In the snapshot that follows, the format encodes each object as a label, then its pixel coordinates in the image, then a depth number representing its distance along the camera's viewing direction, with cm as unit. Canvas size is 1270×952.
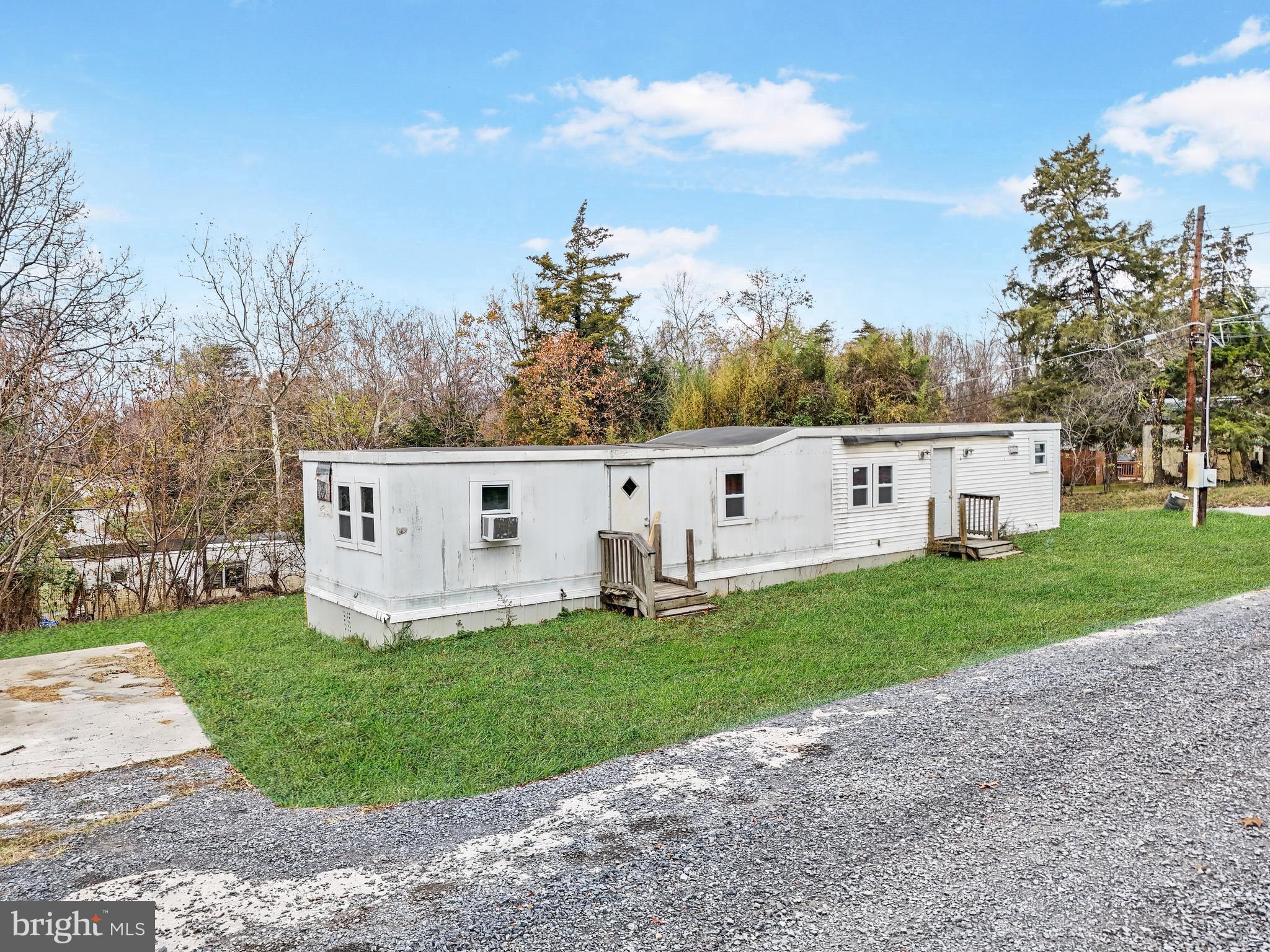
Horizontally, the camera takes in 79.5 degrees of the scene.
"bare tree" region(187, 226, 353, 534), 1612
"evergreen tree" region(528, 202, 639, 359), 2620
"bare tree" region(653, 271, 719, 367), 3006
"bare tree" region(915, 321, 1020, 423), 3512
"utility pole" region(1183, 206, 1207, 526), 1570
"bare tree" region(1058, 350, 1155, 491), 2302
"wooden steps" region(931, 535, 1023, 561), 1268
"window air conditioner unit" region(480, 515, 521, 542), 884
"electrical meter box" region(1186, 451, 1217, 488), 1519
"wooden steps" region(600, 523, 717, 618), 936
